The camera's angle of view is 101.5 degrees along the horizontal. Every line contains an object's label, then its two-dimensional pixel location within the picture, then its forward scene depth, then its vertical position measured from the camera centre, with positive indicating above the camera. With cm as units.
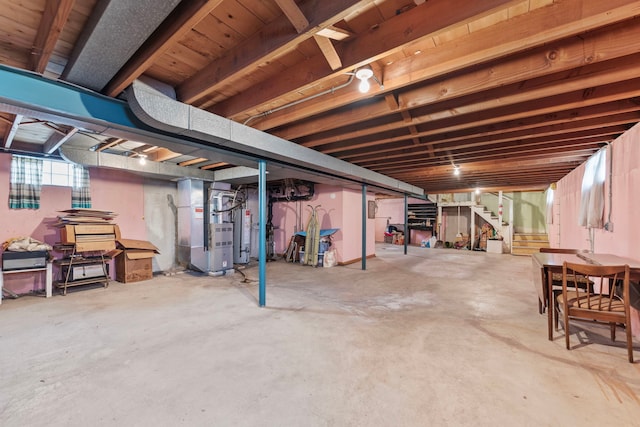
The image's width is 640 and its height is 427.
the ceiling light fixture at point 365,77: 201 +107
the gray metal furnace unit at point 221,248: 585 -82
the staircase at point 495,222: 967 -36
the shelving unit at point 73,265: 442 -96
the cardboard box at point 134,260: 507 -97
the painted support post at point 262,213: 379 -2
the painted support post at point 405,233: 905 -74
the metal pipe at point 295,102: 234 +110
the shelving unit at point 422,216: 1157 -17
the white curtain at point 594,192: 373 +32
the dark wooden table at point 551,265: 267 -56
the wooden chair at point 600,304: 225 -86
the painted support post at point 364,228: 651 -41
